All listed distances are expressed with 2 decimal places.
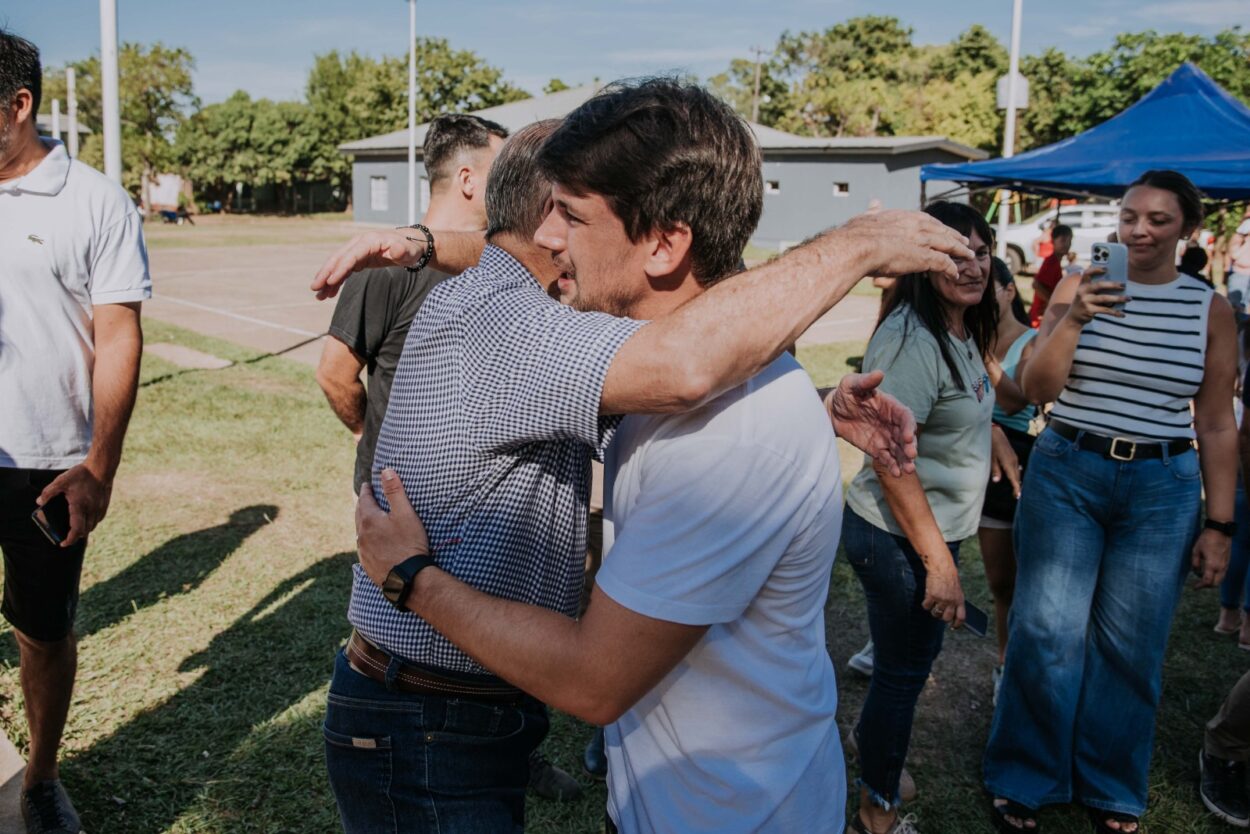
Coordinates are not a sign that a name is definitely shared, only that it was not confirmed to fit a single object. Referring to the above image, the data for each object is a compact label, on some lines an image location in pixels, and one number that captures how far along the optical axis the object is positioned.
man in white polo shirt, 2.74
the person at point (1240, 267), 9.23
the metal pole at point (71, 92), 24.28
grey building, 33.78
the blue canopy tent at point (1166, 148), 7.78
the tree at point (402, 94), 53.03
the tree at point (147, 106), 49.03
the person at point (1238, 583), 5.00
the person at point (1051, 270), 11.11
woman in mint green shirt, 2.86
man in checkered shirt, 1.30
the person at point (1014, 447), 3.79
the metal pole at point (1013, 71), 15.20
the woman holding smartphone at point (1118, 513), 3.13
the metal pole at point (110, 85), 7.58
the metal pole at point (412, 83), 23.95
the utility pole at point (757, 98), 57.66
